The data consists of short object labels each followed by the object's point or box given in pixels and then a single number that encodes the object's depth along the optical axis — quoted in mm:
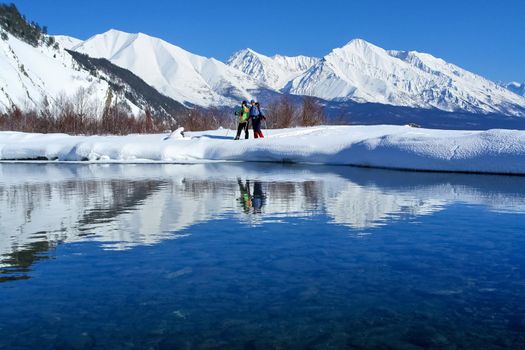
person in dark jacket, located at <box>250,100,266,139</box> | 24609
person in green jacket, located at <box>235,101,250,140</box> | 24375
